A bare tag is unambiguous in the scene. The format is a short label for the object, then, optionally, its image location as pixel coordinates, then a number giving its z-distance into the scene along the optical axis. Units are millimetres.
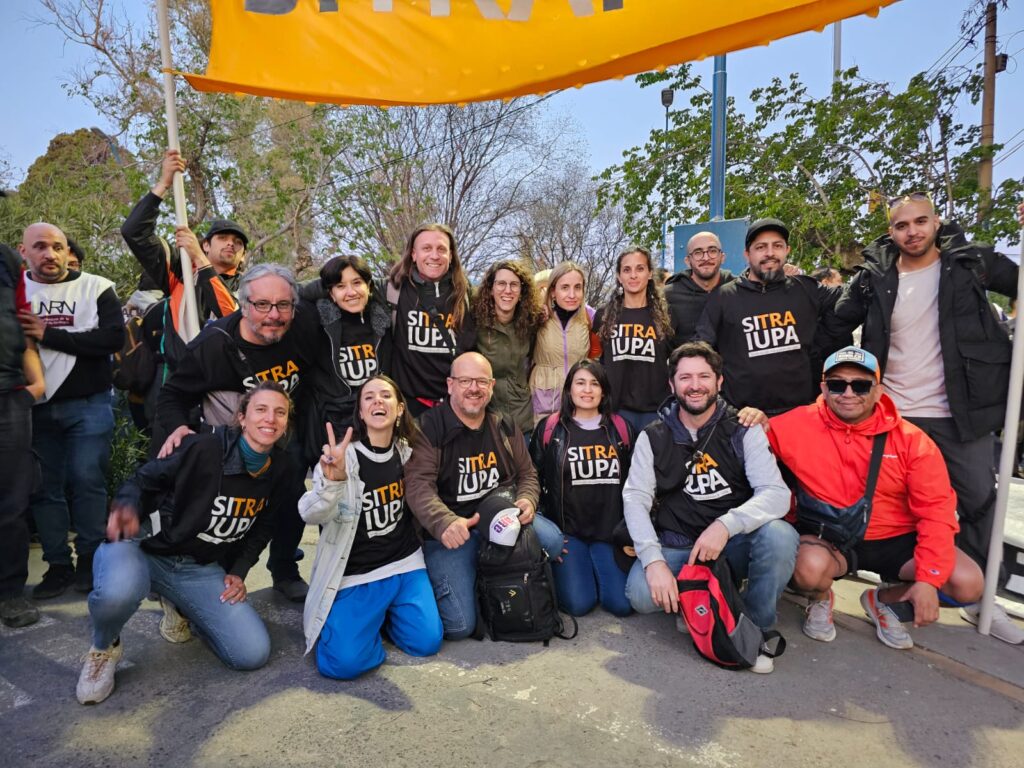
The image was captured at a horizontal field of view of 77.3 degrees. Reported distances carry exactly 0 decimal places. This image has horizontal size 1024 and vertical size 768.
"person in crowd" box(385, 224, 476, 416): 3957
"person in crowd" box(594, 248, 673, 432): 4207
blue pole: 7965
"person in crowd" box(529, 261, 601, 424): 4352
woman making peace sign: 3014
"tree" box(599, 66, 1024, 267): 12672
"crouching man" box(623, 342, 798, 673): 3242
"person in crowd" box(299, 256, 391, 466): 3705
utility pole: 12094
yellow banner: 3354
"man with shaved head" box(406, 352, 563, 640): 3430
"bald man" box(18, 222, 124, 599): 3758
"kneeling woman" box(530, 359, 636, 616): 3756
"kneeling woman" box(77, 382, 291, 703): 2975
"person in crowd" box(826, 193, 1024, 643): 3449
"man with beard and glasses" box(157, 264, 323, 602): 3415
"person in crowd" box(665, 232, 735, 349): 4406
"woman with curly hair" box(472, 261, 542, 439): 4172
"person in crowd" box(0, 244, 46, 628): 3369
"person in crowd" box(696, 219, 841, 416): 3965
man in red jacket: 3158
